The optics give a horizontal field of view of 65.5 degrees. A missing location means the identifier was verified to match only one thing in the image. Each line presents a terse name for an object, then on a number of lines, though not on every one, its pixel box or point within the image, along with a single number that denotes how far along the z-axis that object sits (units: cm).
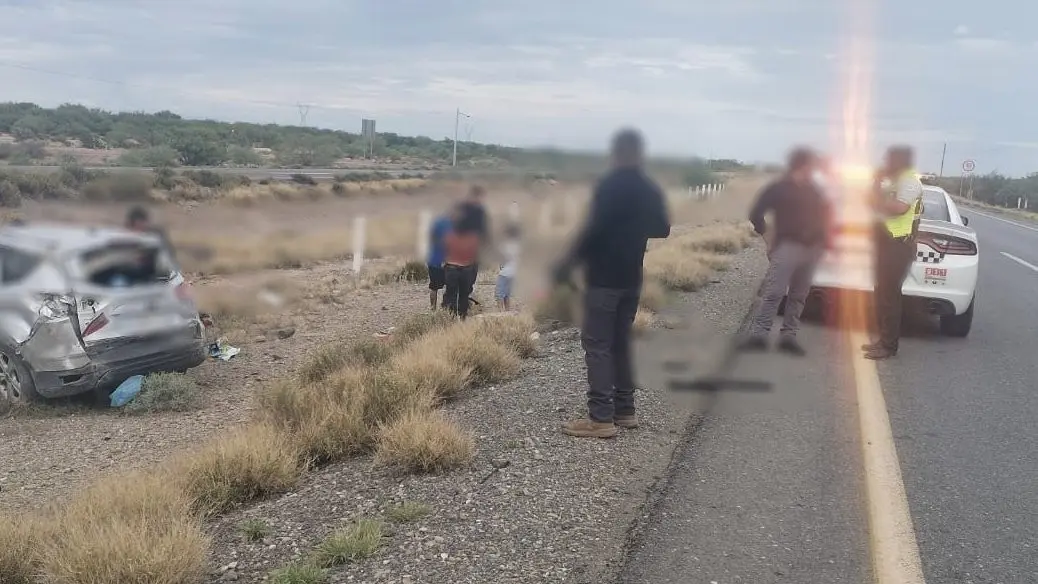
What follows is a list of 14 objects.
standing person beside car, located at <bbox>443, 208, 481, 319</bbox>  798
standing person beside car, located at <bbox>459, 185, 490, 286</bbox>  522
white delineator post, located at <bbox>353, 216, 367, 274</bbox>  818
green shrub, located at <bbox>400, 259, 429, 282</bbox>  1439
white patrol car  845
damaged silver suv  493
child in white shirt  546
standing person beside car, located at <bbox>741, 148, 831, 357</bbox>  640
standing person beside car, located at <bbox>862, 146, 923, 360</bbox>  695
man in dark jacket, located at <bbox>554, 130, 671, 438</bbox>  457
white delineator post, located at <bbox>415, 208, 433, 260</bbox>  693
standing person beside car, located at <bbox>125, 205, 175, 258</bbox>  402
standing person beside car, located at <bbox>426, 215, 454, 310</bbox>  744
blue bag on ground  758
